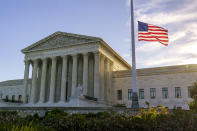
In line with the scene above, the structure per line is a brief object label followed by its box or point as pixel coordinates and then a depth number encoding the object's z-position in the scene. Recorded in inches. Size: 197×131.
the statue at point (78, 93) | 1355.8
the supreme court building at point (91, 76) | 1715.2
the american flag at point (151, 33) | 996.6
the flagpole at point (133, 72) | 859.7
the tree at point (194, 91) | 1066.7
